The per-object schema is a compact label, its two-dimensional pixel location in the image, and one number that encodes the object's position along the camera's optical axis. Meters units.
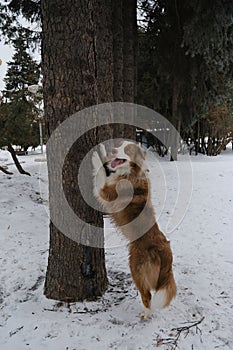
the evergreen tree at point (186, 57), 4.22
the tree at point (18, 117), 6.21
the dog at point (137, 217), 1.98
